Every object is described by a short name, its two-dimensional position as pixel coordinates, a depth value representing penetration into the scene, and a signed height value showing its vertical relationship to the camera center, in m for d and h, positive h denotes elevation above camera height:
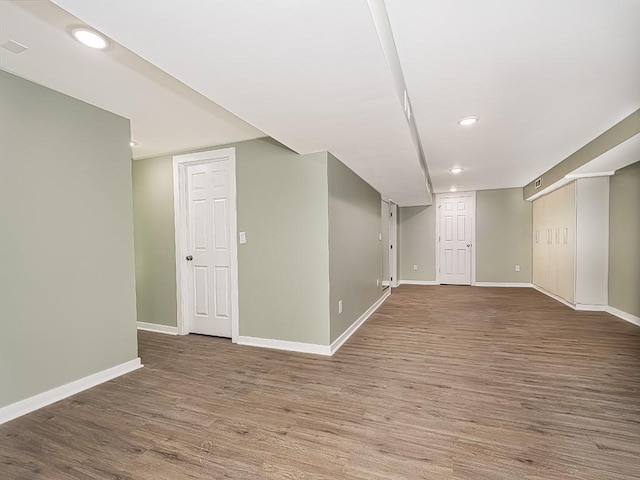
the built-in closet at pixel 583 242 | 4.54 -0.23
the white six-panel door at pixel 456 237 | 7.40 -0.23
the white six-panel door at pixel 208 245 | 3.59 -0.17
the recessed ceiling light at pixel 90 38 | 1.63 +1.05
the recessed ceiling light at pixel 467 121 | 2.78 +0.97
